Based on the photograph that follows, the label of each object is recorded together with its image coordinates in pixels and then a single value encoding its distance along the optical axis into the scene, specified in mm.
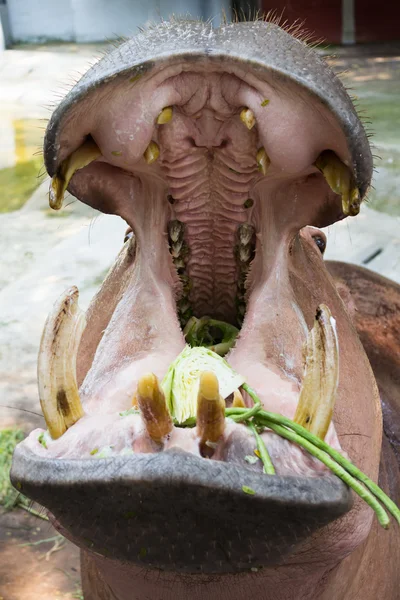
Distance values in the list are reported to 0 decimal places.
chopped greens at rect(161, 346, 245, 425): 1448
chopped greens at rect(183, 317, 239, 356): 1858
